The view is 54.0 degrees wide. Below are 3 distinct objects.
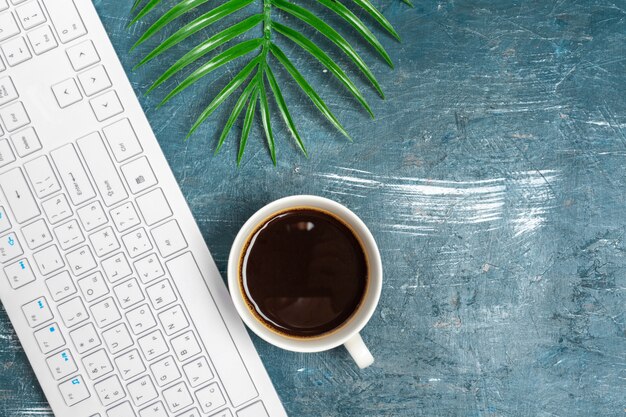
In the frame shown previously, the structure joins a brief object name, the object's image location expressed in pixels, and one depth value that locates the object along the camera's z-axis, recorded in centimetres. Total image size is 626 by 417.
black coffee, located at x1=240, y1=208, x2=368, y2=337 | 71
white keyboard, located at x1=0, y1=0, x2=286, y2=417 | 72
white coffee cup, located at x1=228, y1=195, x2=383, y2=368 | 68
